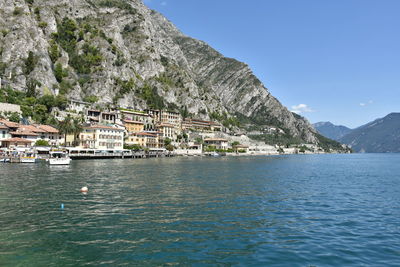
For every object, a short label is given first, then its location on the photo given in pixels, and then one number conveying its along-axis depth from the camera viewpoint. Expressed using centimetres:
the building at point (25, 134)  9638
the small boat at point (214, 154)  18258
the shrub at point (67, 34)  17925
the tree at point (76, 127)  11838
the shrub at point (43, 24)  16728
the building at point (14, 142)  9276
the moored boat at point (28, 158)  8338
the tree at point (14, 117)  10519
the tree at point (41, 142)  9858
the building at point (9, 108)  10660
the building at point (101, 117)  14020
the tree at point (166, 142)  16465
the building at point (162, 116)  19275
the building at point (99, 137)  12138
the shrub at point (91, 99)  15688
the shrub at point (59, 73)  15388
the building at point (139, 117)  16300
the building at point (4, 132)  9450
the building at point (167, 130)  17231
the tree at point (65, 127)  11438
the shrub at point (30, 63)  13982
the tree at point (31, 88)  12825
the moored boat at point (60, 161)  7662
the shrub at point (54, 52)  15870
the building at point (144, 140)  14705
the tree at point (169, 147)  16138
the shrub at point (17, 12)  15600
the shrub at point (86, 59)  17250
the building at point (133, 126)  16006
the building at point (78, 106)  14038
